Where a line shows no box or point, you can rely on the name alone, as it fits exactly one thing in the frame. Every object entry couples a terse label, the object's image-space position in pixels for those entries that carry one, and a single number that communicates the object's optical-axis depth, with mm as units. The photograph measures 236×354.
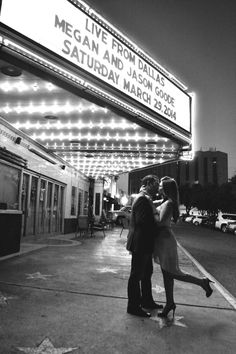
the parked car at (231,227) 25469
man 3955
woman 3844
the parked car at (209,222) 34188
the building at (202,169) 127938
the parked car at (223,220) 29047
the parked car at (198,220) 41891
